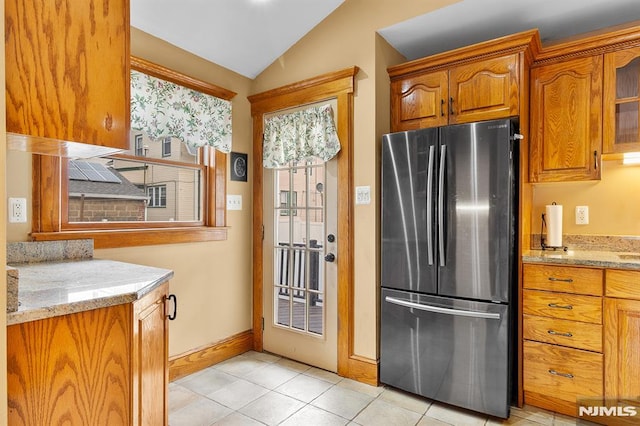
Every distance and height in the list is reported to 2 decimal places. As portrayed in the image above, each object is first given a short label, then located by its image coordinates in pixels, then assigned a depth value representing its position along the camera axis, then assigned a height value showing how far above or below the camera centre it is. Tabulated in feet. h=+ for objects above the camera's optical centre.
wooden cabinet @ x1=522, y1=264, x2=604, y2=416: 6.59 -2.35
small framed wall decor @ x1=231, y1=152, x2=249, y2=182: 9.91 +1.27
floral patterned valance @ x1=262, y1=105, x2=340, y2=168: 8.74 +1.92
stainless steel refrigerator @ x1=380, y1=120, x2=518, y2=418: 6.83 -1.03
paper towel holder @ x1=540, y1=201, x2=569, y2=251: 8.07 -0.71
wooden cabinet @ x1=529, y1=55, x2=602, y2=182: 7.28 +1.90
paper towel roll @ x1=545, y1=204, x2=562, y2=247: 7.89 -0.30
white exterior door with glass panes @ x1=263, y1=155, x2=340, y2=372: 9.03 -1.34
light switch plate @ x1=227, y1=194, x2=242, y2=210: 9.84 +0.27
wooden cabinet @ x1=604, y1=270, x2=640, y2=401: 6.29 -2.18
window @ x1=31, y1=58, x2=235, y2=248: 6.69 +0.42
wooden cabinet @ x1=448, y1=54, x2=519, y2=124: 7.25 +2.53
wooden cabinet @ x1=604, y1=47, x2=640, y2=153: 7.01 +2.16
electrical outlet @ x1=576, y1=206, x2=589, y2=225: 8.22 -0.08
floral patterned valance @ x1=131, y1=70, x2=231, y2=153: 7.65 +2.31
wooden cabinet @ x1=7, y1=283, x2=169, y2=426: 3.33 -1.60
